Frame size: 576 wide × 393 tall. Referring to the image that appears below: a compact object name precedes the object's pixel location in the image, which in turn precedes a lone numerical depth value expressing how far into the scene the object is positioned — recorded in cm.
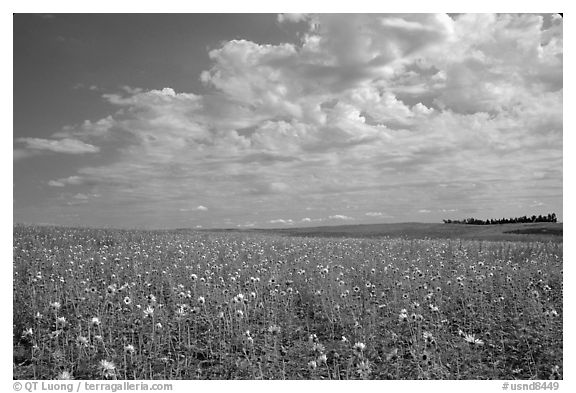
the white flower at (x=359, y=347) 481
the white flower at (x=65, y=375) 466
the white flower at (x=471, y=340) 515
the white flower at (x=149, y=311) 567
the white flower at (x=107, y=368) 472
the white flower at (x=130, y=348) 503
